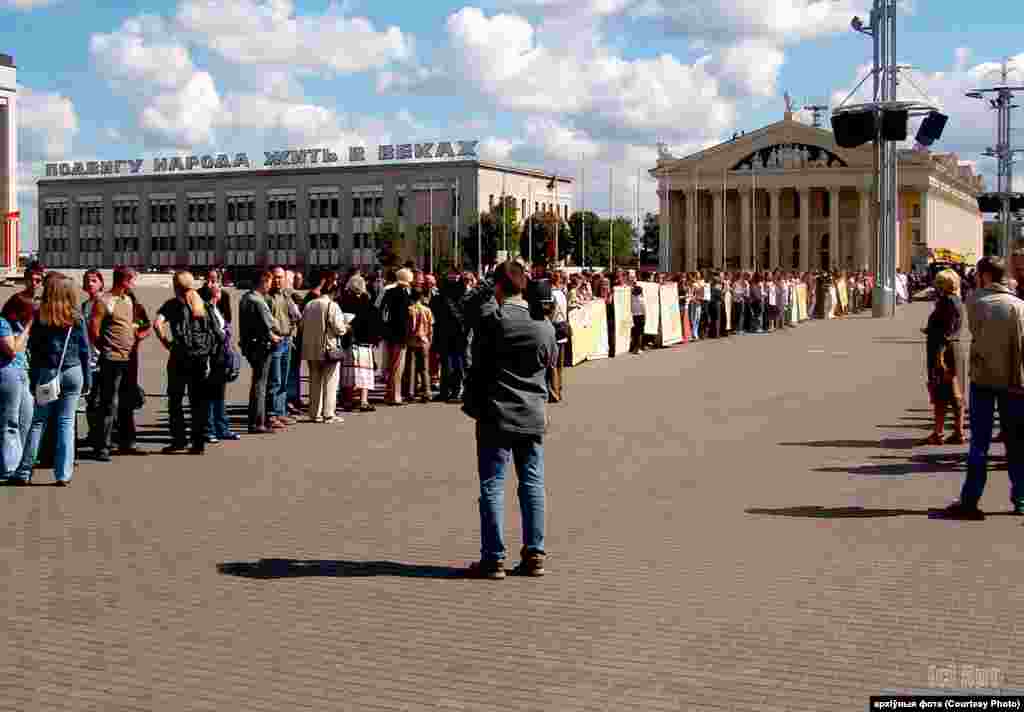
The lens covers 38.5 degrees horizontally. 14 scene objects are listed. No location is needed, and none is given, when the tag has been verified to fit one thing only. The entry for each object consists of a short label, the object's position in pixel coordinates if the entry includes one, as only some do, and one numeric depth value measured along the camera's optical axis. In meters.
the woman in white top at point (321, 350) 19.00
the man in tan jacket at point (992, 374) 11.30
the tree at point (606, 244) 135.88
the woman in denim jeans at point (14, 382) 13.16
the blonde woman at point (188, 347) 15.80
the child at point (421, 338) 22.02
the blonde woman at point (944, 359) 16.19
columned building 137.38
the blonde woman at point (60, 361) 13.41
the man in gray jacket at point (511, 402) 9.33
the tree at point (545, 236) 109.06
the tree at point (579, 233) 130.84
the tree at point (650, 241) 170.89
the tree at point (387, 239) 119.56
